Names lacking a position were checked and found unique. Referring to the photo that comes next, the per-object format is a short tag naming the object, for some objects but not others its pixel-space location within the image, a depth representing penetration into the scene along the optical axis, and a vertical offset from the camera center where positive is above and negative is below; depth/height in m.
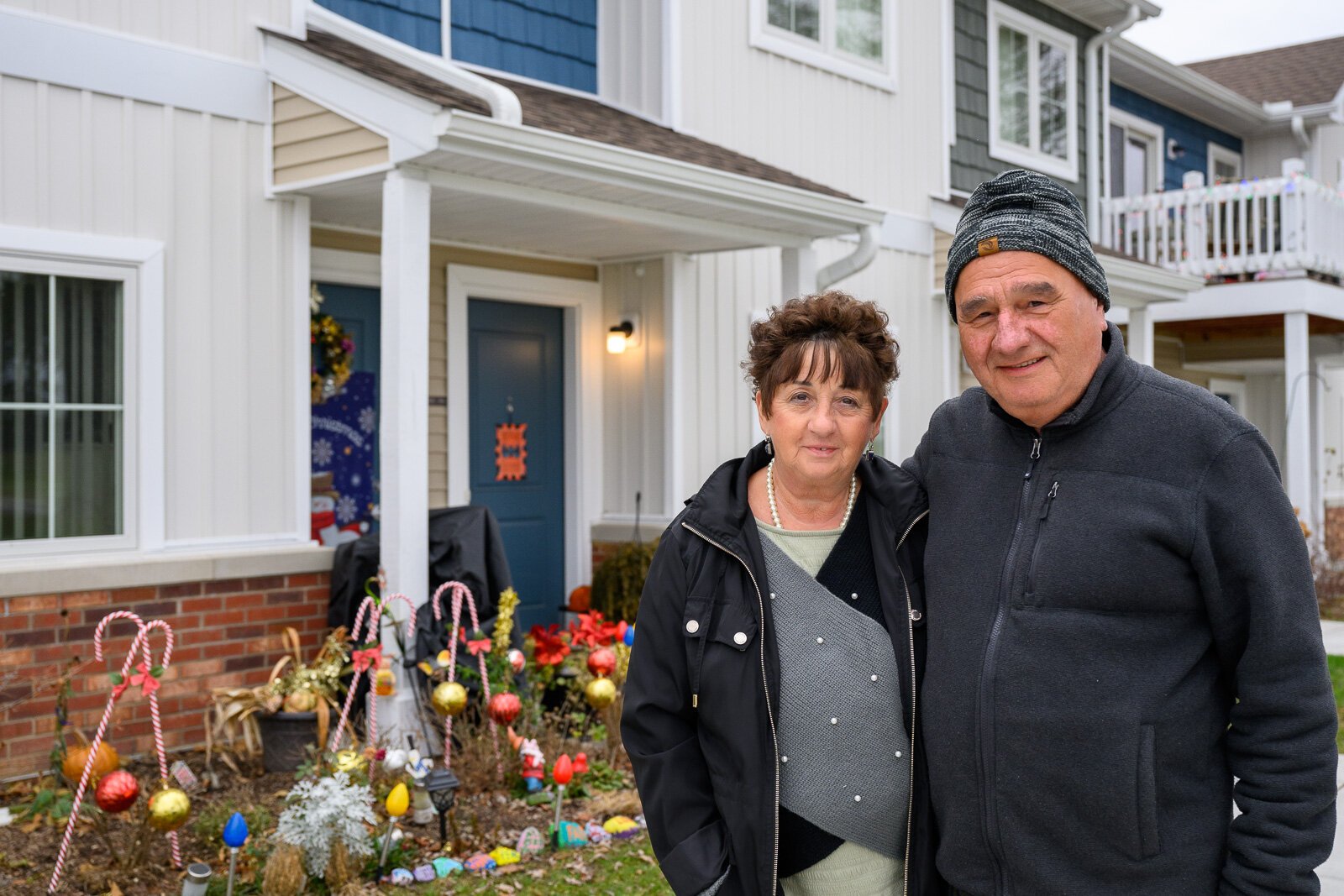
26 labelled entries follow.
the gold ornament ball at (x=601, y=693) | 4.96 -1.00
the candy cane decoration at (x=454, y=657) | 4.93 -0.85
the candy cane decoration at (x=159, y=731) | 3.96 -0.96
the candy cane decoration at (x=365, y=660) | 4.58 -0.82
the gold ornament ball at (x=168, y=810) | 3.71 -1.10
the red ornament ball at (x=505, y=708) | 4.66 -0.99
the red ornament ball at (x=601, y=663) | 5.10 -0.90
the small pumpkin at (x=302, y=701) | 5.21 -1.08
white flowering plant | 3.88 -1.19
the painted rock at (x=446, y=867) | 4.16 -1.43
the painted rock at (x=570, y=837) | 4.46 -1.42
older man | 1.80 -0.28
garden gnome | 4.90 -1.26
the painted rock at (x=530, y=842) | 4.36 -1.41
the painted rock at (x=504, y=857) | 4.27 -1.43
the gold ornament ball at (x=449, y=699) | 4.66 -0.96
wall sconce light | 7.75 +0.69
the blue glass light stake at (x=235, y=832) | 3.58 -1.12
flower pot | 5.18 -1.22
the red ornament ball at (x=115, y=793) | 3.66 -1.03
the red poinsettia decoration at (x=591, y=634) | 6.20 -0.96
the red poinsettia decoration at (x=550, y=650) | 6.07 -1.04
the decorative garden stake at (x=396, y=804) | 3.95 -1.15
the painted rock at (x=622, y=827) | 4.62 -1.44
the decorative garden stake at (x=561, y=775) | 4.32 -1.16
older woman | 2.12 -0.38
